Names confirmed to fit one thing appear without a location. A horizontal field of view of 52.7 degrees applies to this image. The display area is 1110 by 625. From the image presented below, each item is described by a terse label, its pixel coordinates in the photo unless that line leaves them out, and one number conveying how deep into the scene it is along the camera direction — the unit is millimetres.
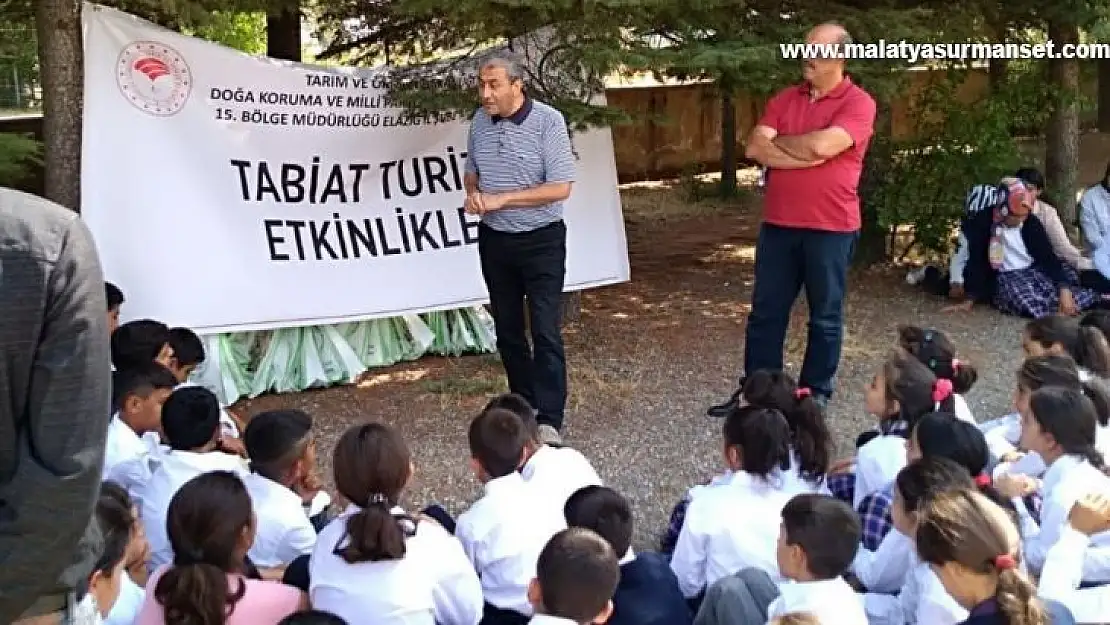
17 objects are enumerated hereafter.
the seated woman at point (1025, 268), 6996
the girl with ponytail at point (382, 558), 2654
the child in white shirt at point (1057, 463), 3178
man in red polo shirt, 4809
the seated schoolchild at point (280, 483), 3221
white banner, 5012
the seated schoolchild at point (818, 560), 2613
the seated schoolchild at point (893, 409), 3648
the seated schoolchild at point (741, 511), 3131
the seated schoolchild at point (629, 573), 2822
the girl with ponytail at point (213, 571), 2469
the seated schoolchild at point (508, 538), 3078
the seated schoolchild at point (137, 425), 3543
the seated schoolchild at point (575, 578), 2473
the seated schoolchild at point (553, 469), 3248
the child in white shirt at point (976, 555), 2400
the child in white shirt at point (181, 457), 3385
